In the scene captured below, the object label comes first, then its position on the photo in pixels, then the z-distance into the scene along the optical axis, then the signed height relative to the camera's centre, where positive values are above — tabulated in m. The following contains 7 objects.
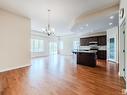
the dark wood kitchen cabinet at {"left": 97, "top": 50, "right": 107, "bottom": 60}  7.32 -0.69
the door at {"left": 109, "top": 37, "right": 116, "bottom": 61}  6.00 -0.14
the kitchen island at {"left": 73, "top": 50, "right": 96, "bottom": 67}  4.89 -0.74
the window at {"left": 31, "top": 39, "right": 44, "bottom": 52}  8.82 +0.27
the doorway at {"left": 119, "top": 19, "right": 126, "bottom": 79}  3.06 +0.01
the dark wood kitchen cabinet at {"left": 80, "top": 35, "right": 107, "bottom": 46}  7.40 +0.78
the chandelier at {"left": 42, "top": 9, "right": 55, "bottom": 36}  4.63 +1.06
